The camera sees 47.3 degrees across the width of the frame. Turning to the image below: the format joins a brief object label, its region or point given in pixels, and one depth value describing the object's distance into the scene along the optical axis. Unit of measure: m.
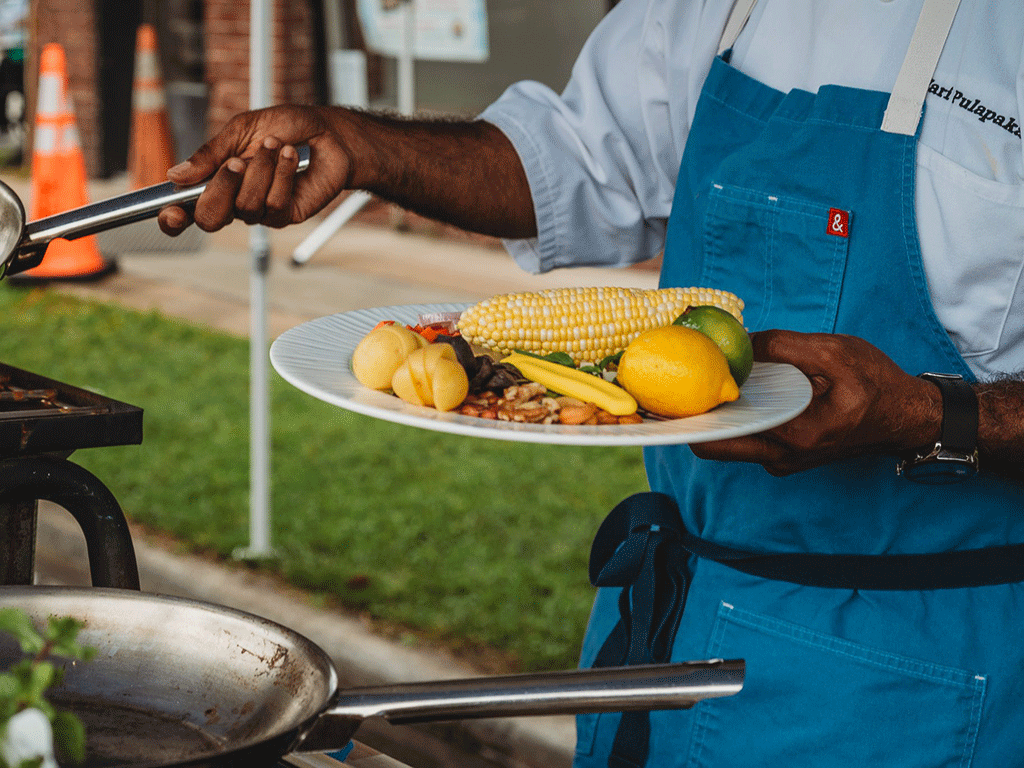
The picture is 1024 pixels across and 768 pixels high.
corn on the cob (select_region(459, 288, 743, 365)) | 1.43
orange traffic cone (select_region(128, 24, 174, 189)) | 8.45
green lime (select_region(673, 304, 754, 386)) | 1.25
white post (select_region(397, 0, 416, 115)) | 5.77
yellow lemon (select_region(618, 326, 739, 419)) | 1.17
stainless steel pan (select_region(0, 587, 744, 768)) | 0.88
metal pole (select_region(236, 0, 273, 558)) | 3.63
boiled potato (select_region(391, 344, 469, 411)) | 1.16
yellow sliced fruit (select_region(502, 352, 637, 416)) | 1.22
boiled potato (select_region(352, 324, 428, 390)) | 1.21
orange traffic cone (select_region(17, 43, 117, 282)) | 6.23
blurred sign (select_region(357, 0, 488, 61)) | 6.41
